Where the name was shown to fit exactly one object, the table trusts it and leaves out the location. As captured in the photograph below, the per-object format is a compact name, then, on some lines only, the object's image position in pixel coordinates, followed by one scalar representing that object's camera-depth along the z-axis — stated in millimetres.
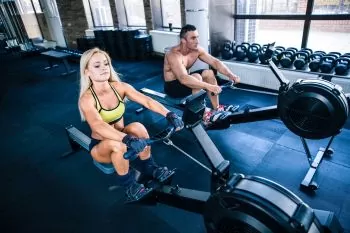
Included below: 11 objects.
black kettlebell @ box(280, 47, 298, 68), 3469
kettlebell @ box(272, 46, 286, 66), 3644
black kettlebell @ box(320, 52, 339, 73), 3148
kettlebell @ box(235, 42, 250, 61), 4004
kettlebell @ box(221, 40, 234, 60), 4132
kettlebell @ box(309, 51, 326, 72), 3242
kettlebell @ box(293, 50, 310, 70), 3336
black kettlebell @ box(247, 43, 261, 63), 3844
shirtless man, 2609
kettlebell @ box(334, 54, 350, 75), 3041
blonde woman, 1716
